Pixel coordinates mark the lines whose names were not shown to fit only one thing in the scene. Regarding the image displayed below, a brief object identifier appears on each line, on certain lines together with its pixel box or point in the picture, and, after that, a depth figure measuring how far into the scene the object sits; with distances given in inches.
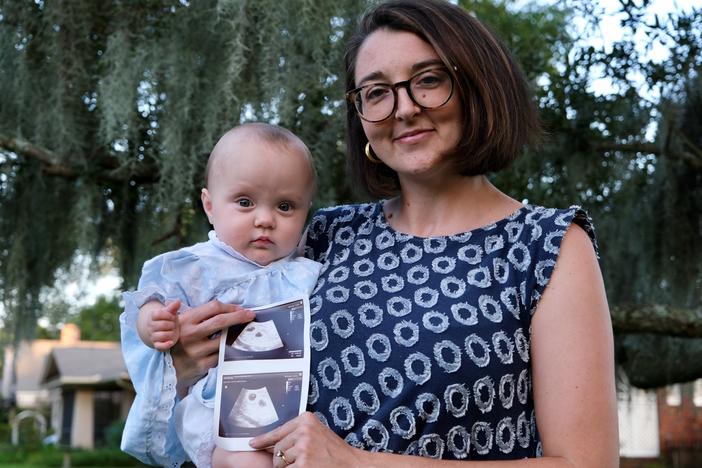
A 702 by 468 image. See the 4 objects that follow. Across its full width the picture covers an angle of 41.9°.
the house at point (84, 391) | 1002.7
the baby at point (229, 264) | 72.8
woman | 60.4
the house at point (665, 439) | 559.6
